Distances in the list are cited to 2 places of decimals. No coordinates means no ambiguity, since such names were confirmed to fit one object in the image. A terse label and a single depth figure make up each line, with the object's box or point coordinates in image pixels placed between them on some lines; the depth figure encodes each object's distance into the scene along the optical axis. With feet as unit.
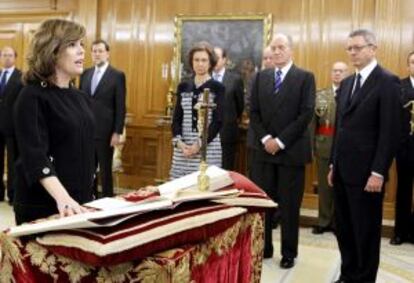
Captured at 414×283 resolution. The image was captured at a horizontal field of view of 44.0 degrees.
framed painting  19.35
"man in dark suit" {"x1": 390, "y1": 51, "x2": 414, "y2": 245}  14.76
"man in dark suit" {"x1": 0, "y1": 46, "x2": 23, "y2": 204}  16.01
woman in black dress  5.68
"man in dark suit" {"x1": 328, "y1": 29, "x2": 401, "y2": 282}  9.68
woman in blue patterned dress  11.62
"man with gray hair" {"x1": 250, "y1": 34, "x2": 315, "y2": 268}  11.57
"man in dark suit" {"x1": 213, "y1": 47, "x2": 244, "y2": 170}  17.26
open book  4.00
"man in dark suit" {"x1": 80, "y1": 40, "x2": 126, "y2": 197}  16.81
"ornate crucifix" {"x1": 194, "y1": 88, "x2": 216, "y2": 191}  6.04
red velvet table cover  3.87
